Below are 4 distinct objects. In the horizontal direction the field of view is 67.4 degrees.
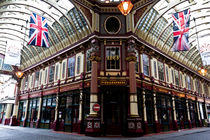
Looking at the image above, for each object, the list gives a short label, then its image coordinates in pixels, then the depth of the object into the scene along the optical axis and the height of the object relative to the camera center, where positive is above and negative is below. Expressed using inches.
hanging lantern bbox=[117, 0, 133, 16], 382.6 +232.1
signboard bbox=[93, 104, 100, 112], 592.1 -14.3
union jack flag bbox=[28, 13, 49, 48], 579.7 +265.9
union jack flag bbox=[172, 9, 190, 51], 601.3 +276.4
